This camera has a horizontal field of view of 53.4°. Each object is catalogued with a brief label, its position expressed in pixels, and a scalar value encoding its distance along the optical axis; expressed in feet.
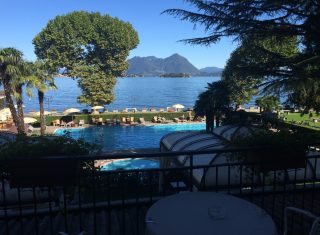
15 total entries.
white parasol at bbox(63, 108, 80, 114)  128.31
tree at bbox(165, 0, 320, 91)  22.31
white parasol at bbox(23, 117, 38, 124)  99.67
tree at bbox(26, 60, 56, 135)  83.66
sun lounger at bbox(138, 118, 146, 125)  124.75
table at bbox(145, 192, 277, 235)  7.23
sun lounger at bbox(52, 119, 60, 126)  120.26
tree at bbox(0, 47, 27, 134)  71.72
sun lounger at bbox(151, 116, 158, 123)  127.07
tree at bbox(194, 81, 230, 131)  67.51
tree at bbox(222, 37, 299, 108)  24.34
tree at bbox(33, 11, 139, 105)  171.01
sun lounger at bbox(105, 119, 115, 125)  124.57
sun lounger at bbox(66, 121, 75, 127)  115.03
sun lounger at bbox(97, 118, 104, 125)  123.22
